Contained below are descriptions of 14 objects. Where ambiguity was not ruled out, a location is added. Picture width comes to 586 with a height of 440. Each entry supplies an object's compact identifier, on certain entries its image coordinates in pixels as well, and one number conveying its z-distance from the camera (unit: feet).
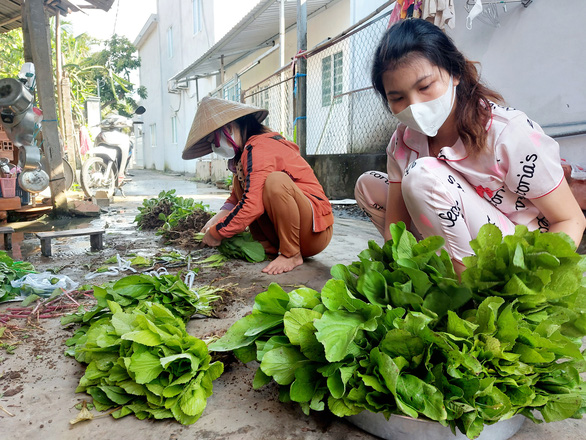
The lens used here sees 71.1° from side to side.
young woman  5.19
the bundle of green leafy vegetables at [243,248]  9.64
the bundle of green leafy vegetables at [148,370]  3.76
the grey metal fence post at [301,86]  19.44
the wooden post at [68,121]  23.27
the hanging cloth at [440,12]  10.55
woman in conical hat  8.53
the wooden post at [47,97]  16.34
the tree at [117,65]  69.10
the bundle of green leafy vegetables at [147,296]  5.32
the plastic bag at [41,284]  7.09
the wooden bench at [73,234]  10.42
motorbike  24.92
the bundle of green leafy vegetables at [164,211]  13.20
